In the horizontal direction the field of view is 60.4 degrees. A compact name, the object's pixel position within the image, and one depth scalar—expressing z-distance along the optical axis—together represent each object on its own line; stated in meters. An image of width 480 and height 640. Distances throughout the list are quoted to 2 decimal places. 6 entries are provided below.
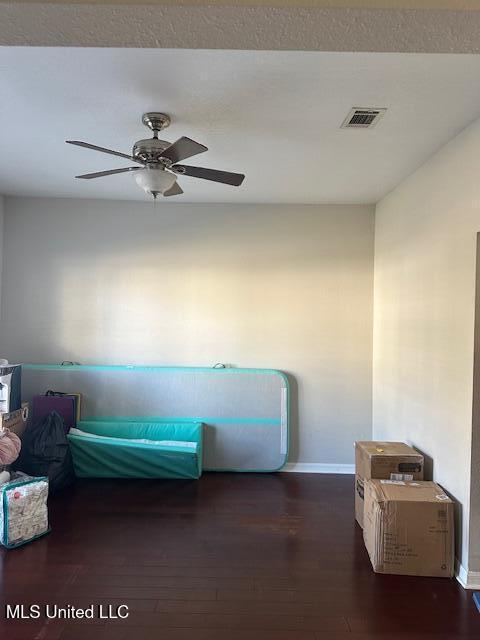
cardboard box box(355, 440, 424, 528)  2.70
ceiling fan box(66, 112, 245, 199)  2.17
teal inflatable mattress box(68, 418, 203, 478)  3.57
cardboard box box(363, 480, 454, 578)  2.33
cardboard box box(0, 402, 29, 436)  3.28
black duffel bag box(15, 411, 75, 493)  3.40
